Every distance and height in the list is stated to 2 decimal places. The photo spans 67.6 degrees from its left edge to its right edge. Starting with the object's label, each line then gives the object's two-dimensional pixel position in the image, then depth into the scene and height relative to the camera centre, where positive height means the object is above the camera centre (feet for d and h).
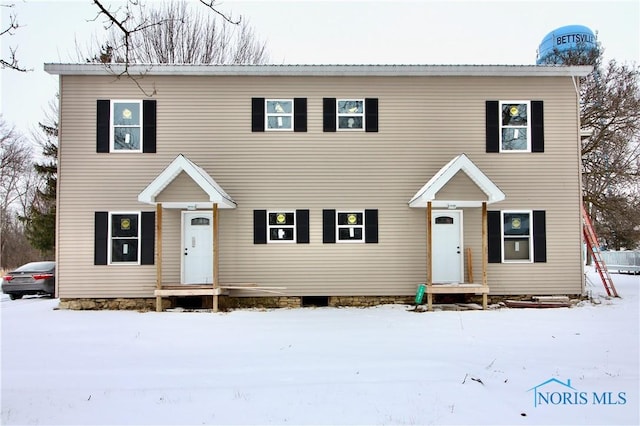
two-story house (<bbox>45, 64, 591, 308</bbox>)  38.78 +4.03
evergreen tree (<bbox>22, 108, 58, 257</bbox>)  67.87 +2.63
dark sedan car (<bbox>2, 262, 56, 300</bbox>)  47.85 -5.35
